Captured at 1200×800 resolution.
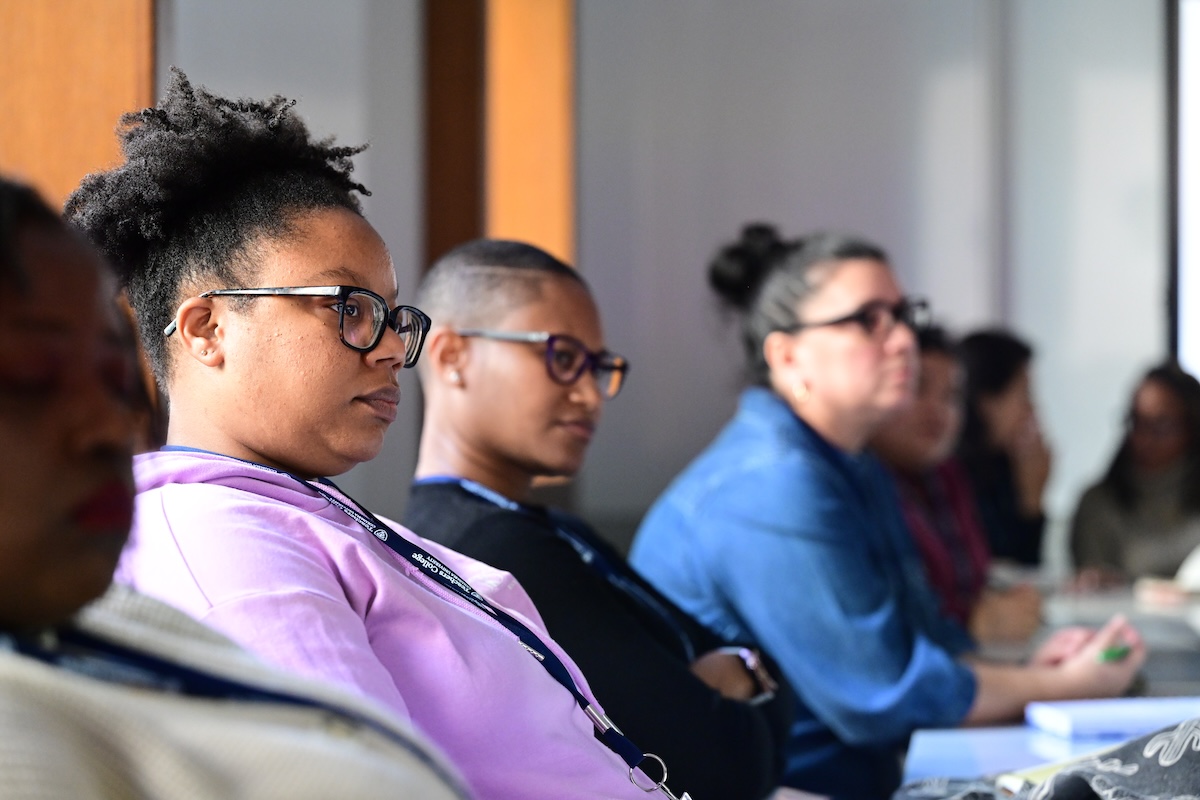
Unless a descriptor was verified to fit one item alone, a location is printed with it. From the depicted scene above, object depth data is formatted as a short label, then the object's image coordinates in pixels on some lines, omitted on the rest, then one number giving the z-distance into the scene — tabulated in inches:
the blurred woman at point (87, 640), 68.0
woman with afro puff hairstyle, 116.0
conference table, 135.2
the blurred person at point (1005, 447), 246.9
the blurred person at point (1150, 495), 235.6
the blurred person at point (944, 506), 177.4
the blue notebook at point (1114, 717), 138.0
